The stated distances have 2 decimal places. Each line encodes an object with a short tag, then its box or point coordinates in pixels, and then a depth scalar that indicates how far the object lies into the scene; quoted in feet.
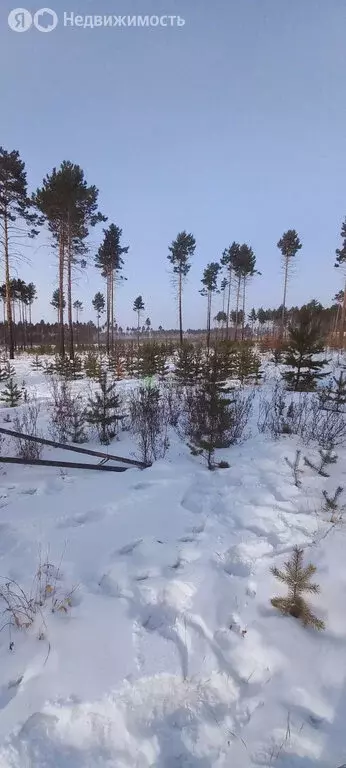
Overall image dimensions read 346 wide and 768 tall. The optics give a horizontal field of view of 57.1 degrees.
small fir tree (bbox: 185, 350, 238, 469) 16.90
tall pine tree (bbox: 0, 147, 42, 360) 56.08
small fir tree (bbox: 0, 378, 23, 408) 28.74
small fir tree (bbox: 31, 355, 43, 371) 56.48
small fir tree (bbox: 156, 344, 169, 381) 43.80
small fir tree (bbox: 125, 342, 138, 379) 50.51
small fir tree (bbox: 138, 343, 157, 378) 42.70
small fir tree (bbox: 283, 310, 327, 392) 31.14
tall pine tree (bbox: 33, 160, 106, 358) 55.21
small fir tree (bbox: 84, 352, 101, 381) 43.88
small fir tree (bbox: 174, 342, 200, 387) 38.19
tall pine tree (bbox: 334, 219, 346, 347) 96.07
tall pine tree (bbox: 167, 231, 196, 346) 101.30
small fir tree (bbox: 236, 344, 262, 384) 39.24
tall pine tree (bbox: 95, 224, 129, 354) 82.89
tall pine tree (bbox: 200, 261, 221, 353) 123.80
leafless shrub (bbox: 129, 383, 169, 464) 17.90
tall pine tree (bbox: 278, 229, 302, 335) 105.91
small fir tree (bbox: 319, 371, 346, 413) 23.07
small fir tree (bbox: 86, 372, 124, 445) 20.36
